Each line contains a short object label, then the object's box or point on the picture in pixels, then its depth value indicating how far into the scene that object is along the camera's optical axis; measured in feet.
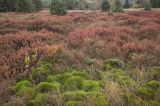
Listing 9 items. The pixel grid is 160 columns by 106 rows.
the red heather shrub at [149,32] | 43.62
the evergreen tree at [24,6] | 132.74
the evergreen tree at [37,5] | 175.24
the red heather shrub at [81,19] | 71.78
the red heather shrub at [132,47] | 32.37
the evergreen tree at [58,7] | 92.20
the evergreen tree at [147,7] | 131.85
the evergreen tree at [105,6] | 149.38
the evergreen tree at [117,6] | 125.67
